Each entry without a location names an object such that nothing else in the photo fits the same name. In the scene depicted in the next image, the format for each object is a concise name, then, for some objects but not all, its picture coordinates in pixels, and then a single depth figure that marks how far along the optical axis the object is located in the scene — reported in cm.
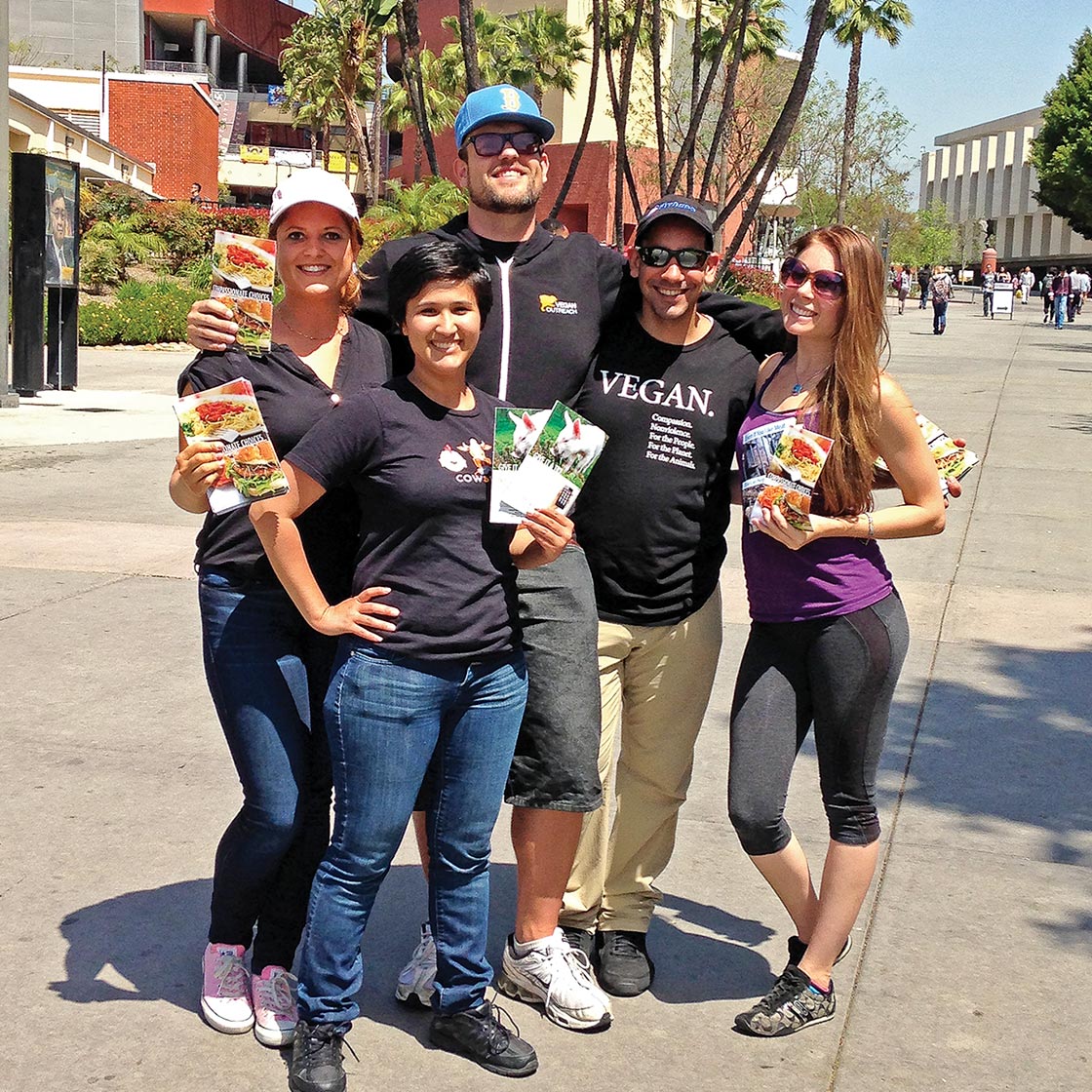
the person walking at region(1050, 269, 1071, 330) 4650
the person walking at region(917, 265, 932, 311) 6260
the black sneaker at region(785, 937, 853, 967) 375
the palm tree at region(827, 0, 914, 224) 4703
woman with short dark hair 318
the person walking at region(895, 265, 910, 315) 5443
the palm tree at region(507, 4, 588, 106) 4728
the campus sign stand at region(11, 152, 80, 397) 1675
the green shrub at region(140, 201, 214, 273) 3472
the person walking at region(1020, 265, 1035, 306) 7169
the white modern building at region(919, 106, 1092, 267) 12288
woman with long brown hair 349
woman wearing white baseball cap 333
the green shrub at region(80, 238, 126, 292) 3062
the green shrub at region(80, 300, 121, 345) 2548
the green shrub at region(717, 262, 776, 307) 3053
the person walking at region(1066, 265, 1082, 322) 5016
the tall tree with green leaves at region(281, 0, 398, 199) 5531
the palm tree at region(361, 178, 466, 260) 2342
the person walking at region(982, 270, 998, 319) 5466
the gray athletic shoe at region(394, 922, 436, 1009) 367
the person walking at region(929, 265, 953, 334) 3841
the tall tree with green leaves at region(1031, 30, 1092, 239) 7394
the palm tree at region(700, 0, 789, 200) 3884
